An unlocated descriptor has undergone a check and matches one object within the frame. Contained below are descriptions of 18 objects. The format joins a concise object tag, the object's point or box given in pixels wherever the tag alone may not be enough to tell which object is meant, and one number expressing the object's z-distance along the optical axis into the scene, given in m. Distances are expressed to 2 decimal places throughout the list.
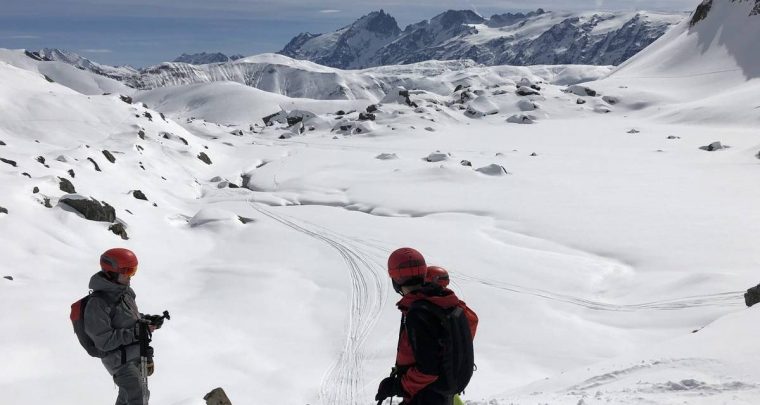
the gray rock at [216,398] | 8.84
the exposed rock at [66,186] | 23.60
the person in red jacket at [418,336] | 4.65
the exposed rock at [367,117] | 92.38
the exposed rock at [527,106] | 95.25
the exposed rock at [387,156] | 53.38
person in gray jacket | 6.16
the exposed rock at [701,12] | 118.07
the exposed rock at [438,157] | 49.00
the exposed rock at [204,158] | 53.22
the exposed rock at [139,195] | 29.65
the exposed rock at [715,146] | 46.47
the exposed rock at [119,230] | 22.12
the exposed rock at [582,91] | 99.94
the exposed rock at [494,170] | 40.91
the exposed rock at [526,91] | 102.44
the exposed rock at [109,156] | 34.91
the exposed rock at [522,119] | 87.06
